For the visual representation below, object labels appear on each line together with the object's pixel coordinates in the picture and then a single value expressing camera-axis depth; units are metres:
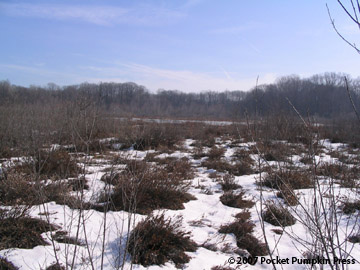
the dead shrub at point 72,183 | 4.74
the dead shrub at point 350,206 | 4.29
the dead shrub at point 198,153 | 8.62
